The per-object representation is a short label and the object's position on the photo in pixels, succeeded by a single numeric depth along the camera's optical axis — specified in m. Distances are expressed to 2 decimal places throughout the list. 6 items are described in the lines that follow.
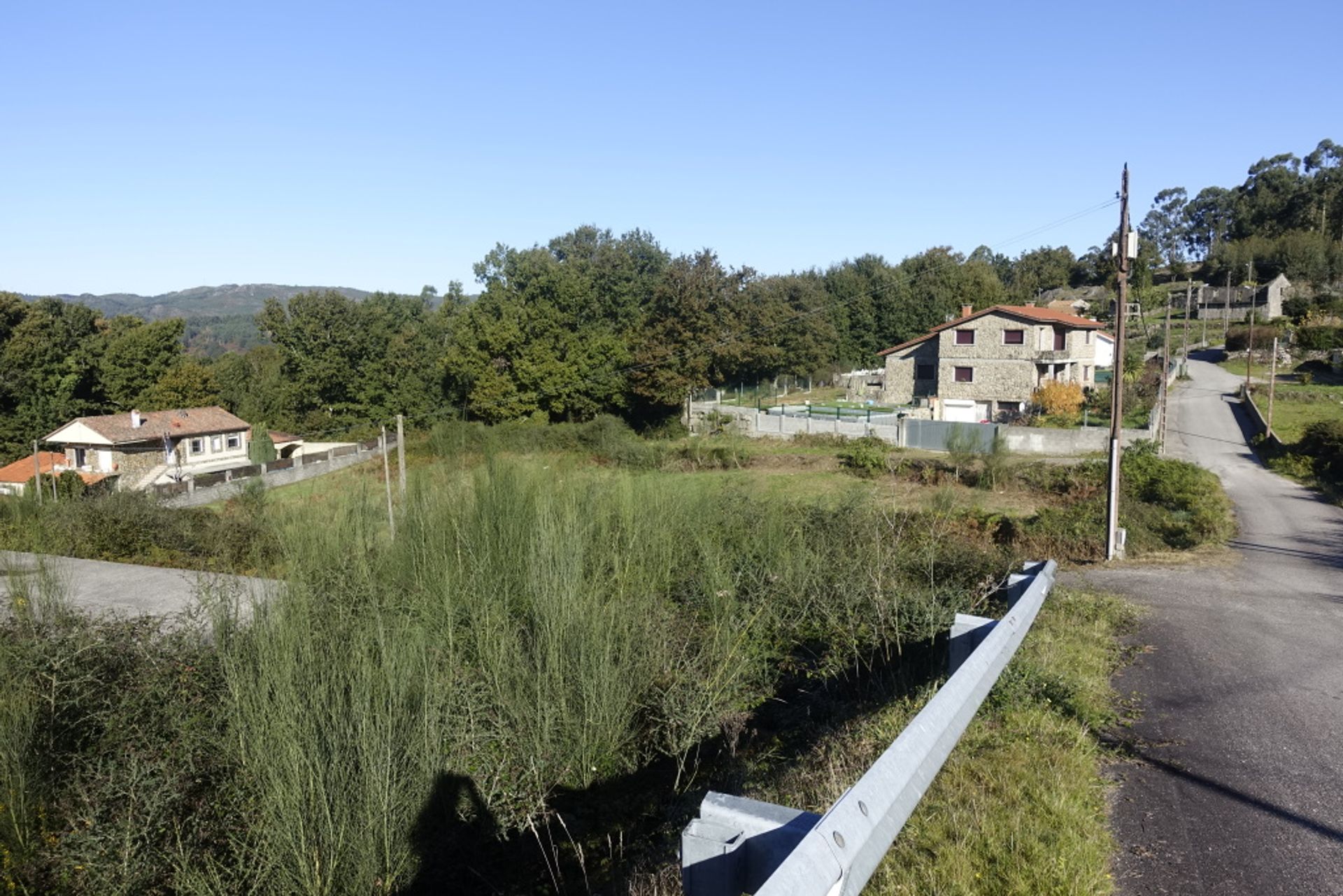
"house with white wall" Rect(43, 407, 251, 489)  34.09
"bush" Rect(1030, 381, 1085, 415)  32.09
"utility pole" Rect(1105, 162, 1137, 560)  11.53
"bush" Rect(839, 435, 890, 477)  25.38
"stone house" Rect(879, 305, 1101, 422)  35.34
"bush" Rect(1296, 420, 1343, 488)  20.48
